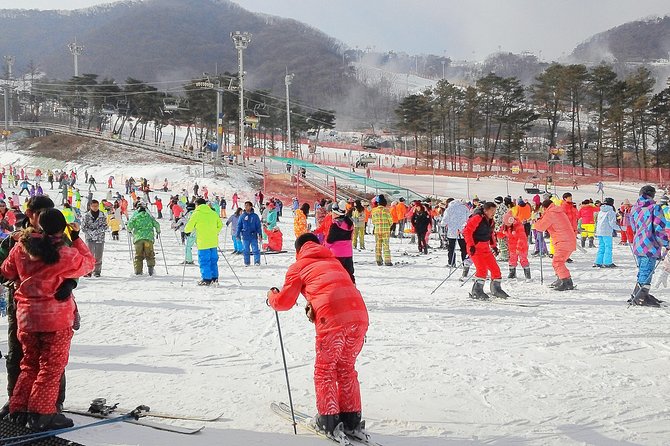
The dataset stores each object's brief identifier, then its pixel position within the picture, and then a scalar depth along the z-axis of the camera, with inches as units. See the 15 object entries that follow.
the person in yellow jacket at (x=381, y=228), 506.6
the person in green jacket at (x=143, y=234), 454.0
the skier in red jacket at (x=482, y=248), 342.0
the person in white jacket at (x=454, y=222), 494.3
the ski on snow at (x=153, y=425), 158.4
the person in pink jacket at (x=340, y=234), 335.0
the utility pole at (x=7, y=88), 2259.1
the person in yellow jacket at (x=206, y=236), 403.2
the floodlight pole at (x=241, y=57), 1515.7
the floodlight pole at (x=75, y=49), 2763.3
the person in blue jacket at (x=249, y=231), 521.3
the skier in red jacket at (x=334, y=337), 153.6
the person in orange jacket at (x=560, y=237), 372.8
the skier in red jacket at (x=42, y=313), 153.3
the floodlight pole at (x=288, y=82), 1755.7
